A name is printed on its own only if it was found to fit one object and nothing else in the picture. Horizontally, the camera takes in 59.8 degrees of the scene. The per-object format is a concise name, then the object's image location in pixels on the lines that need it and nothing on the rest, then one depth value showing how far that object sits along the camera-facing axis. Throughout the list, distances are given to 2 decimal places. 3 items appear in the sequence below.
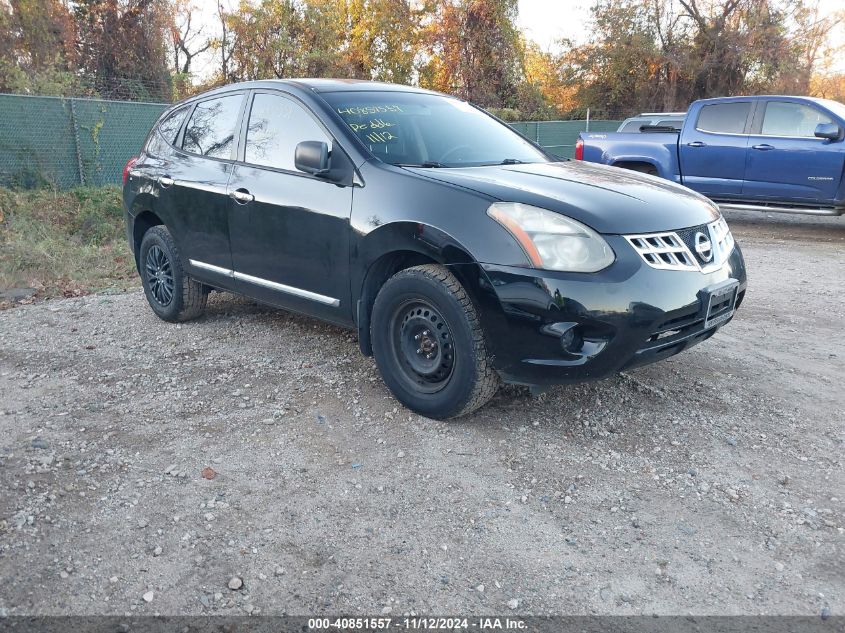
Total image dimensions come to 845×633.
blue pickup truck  9.42
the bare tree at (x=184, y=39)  21.08
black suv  3.36
